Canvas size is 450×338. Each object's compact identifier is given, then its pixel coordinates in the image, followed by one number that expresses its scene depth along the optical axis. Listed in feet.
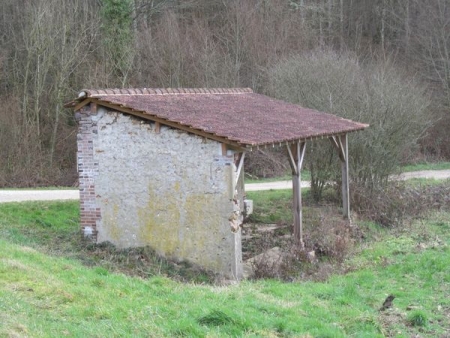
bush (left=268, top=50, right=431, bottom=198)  63.87
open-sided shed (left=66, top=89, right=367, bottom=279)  38.45
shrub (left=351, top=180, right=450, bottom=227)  58.85
